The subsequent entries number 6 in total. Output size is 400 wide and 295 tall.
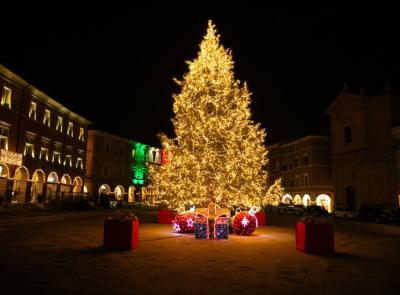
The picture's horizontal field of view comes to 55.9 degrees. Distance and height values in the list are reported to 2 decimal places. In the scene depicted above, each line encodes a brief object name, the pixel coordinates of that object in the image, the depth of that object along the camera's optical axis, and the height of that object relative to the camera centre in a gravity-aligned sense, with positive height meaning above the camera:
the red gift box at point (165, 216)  24.78 -0.85
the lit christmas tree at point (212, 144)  18.22 +2.92
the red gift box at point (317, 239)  11.89 -1.09
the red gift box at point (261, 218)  24.84 -0.94
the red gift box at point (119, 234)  11.81 -0.97
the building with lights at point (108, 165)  61.66 +6.45
